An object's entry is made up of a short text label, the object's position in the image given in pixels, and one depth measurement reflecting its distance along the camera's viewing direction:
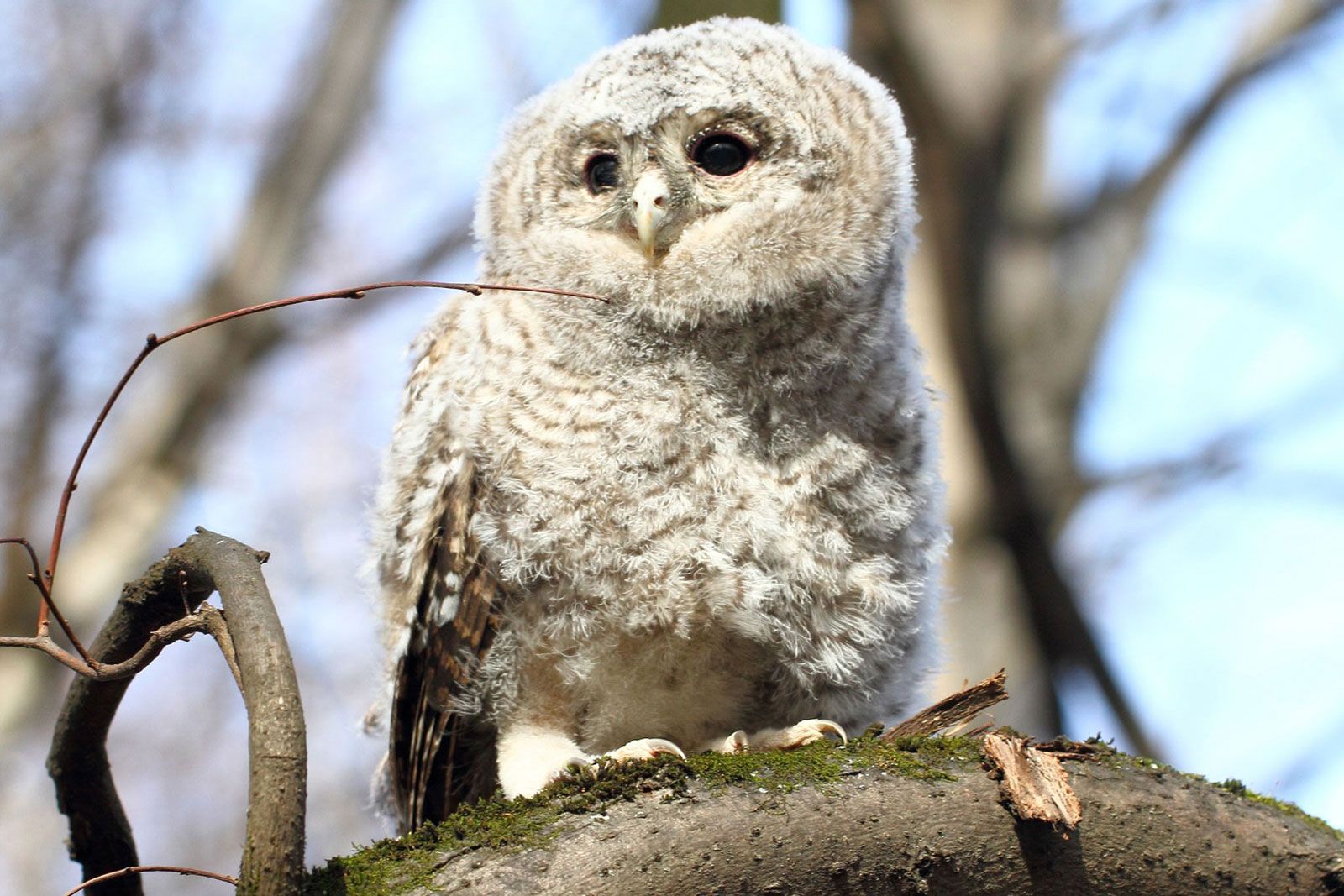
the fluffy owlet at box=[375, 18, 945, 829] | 5.70
